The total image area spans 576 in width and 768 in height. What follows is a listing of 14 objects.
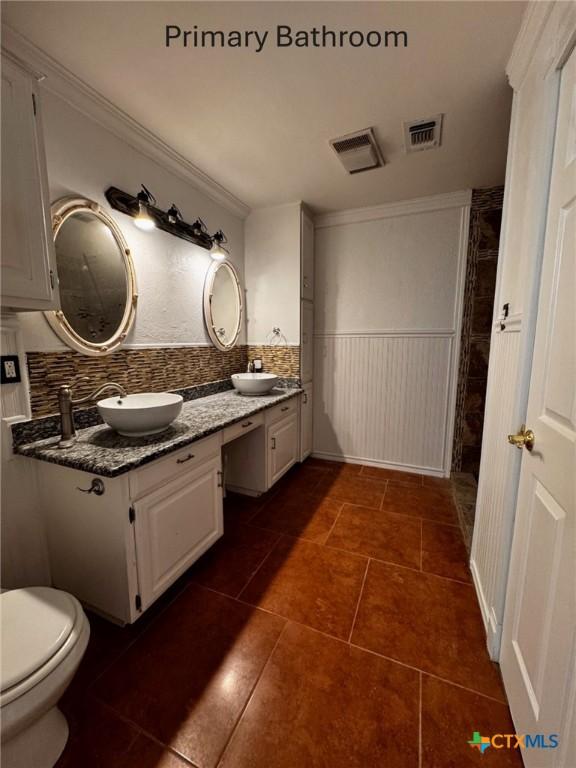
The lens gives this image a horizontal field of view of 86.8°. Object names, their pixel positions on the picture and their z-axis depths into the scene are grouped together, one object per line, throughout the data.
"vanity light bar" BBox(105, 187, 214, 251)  1.67
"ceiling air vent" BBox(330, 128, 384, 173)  1.77
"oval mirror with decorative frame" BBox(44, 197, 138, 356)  1.46
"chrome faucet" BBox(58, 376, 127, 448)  1.31
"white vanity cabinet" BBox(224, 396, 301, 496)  2.30
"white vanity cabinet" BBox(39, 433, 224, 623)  1.20
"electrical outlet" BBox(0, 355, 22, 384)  1.22
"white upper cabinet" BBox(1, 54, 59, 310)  1.04
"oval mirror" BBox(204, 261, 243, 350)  2.42
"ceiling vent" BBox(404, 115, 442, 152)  1.66
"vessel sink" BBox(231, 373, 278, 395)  2.39
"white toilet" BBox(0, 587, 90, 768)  0.75
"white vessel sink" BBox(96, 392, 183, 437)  1.34
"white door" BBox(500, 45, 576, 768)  0.72
